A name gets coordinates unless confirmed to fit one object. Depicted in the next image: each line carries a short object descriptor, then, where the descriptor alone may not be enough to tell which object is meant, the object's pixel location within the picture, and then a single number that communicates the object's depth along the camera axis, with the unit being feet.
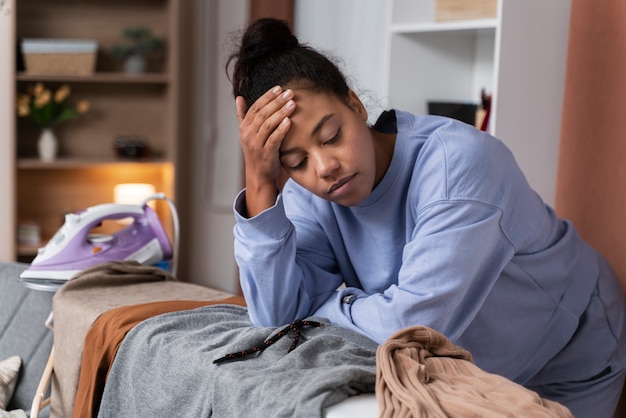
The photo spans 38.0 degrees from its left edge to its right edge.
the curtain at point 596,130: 6.71
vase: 13.85
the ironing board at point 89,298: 6.05
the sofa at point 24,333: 7.02
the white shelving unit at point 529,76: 7.55
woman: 4.91
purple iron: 7.23
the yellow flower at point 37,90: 13.67
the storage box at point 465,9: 8.28
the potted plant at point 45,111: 13.69
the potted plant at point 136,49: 14.17
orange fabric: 5.58
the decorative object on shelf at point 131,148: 14.12
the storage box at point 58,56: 13.39
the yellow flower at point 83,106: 13.99
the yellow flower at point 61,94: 13.79
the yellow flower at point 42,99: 13.66
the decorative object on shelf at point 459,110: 8.61
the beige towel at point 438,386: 3.61
